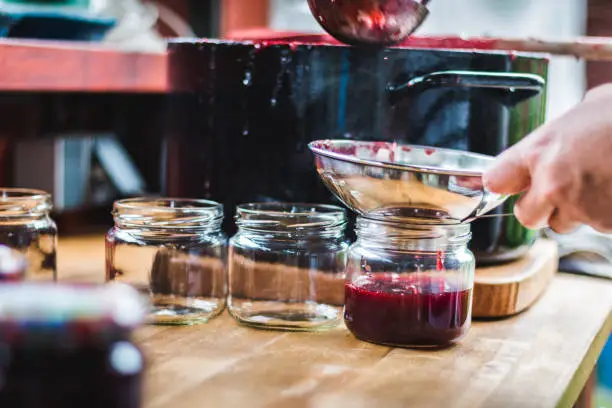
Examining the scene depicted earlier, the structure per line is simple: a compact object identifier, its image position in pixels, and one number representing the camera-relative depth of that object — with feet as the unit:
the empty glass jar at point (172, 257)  2.69
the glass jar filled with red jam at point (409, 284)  2.53
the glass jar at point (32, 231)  2.78
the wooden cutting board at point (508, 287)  2.81
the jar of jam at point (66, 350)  1.86
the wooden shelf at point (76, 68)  3.22
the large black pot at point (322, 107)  2.83
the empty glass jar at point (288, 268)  2.70
